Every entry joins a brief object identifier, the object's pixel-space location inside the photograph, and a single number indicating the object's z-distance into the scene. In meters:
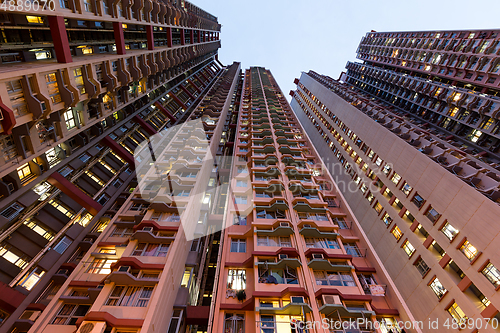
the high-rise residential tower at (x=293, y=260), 15.91
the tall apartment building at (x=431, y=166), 20.45
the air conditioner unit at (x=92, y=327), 13.59
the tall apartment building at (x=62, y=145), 15.72
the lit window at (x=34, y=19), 18.90
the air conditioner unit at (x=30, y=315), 17.38
